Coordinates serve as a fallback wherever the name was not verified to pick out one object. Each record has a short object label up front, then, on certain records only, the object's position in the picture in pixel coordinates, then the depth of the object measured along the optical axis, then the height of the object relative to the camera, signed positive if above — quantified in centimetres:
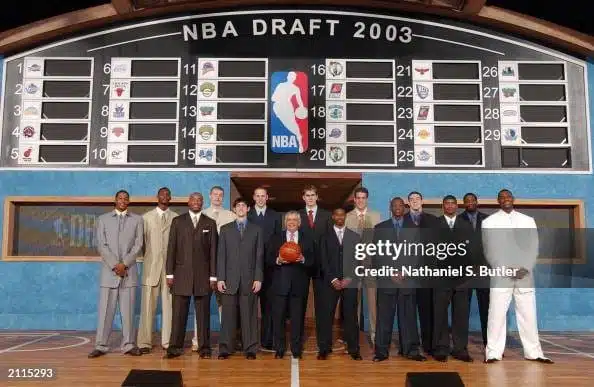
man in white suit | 534 -33
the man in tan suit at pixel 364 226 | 571 +21
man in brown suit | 552 -30
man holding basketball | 546 -44
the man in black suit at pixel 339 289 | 543 -45
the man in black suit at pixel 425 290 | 552 -48
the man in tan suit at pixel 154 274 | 577 -32
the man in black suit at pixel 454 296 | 541 -53
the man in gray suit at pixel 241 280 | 548 -37
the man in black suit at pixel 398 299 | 538 -55
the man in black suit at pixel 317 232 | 552 +13
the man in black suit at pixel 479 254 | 567 -10
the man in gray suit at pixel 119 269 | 557 -26
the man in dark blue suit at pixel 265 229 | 591 +17
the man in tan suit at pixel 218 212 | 610 +38
